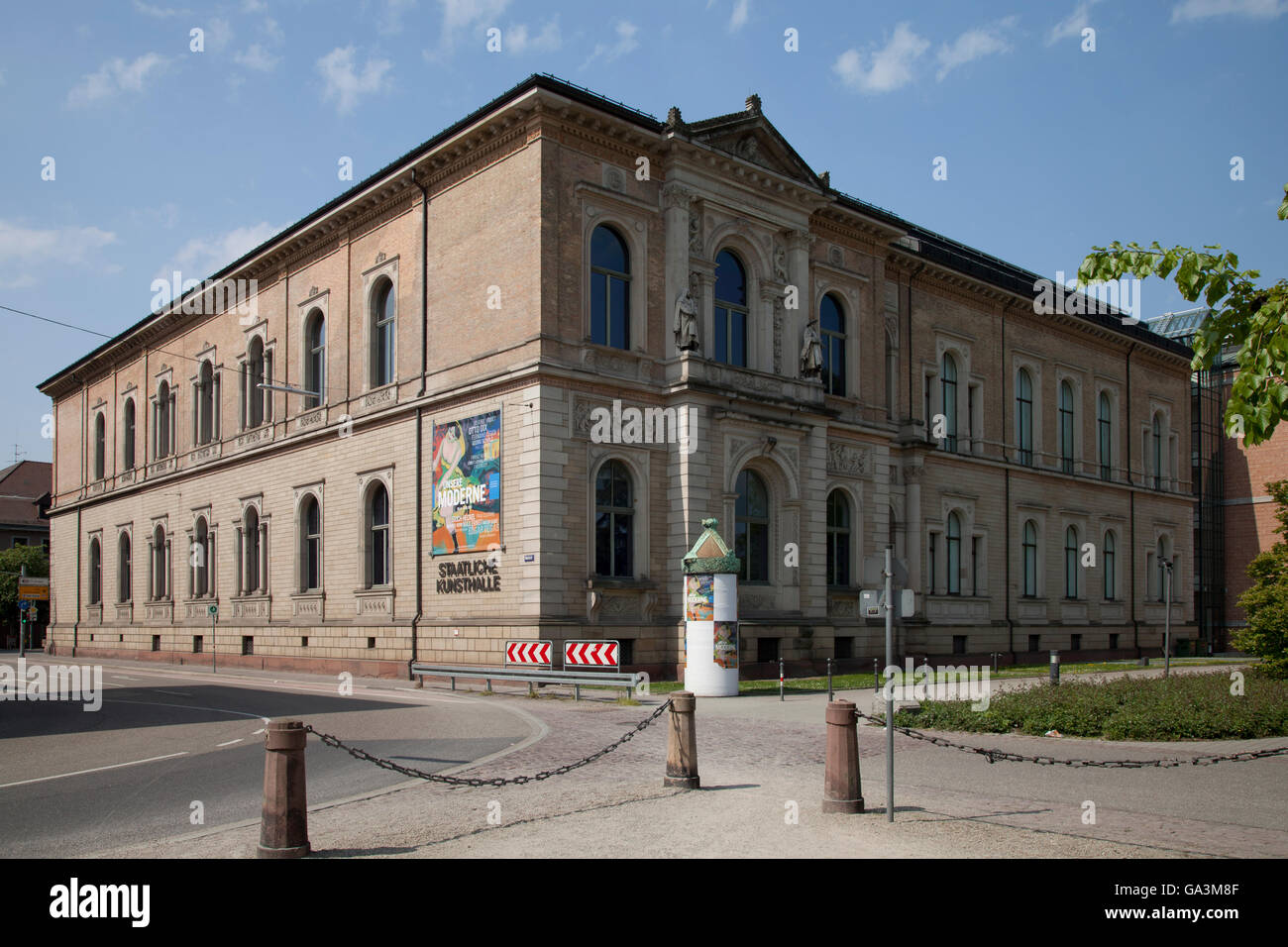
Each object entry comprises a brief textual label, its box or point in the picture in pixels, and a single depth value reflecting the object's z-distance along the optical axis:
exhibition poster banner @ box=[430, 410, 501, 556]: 29.97
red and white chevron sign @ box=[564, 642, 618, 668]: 25.62
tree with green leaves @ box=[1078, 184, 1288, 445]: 9.02
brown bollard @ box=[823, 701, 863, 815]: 10.62
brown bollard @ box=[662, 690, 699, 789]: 12.09
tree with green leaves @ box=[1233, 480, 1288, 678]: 22.47
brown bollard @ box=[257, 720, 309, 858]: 8.72
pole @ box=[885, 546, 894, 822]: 10.42
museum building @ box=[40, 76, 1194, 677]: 29.69
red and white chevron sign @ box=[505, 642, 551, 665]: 26.77
